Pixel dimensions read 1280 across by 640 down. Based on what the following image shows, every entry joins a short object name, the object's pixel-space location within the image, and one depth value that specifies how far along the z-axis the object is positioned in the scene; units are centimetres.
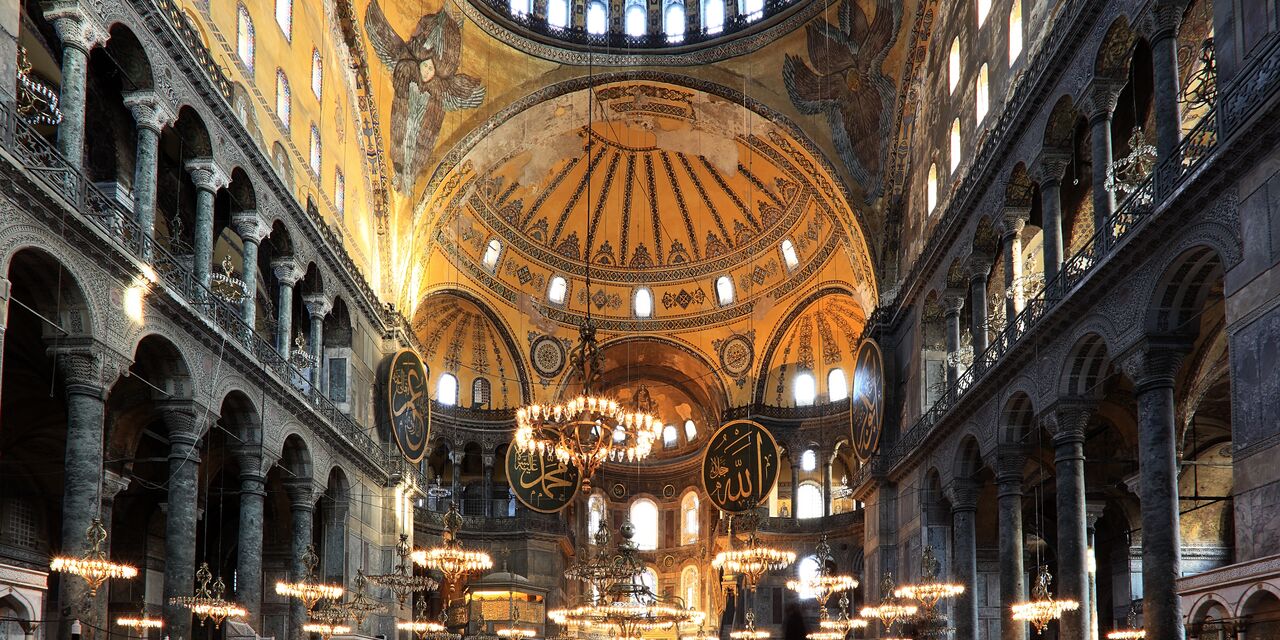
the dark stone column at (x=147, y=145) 1427
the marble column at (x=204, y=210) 1605
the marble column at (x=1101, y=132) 1429
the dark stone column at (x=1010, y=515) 1766
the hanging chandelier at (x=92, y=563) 1180
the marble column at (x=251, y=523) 1773
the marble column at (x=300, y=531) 1962
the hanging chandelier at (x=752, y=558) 2019
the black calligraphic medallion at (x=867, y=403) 2511
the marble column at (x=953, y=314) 2156
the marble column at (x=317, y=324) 2148
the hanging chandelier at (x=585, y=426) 1684
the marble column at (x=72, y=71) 1238
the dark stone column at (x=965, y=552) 1959
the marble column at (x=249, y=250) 1805
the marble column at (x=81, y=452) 1226
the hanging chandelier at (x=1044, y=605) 1489
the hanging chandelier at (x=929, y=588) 1773
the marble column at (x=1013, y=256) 1778
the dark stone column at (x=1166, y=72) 1240
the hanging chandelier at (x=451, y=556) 1828
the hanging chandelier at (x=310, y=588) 1747
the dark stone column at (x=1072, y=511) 1495
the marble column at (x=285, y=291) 1998
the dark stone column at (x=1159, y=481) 1205
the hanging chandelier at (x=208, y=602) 1482
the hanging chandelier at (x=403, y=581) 1878
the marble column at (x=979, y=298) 1956
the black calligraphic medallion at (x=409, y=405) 2494
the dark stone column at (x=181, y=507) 1499
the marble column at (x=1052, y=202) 1602
